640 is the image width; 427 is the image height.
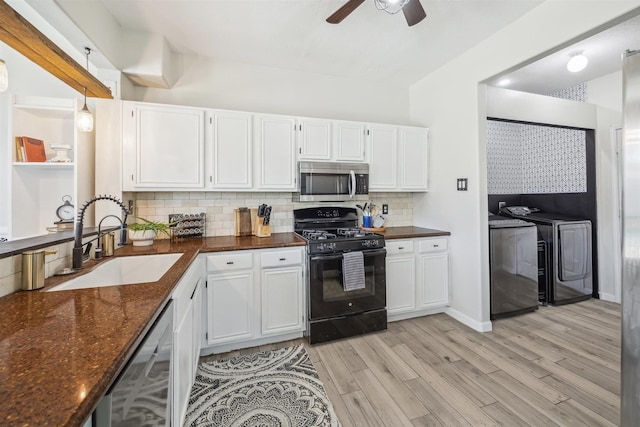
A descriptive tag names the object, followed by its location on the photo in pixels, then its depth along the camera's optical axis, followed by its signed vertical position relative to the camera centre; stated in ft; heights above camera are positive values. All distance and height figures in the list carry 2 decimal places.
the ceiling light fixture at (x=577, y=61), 9.42 +5.22
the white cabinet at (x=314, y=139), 9.28 +2.65
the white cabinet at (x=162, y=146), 7.76 +2.09
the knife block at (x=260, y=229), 9.05 -0.37
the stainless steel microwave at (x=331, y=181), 9.21 +1.22
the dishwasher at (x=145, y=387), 2.32 -1.71
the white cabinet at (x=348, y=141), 9.68 +2.67
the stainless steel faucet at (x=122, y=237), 5.83 -0.38
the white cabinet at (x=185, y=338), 4.50 -2.28
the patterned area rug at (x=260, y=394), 5.39 -3.86
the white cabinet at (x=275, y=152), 8.87 +2.13
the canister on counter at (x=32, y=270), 4.02 -0.72
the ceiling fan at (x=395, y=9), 5.69 +4.42
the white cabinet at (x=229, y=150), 8.44 +2.12
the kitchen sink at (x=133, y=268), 5.57 -1.08
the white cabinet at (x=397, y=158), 10.24 +2.22
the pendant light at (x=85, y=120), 6.48 +2.34
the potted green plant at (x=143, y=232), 7.40 -0.35
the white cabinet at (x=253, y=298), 7.49 -2.26
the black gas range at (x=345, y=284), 8.07 -2.05
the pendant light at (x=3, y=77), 4.03 +2.11
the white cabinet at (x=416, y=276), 9.36 -2.12
